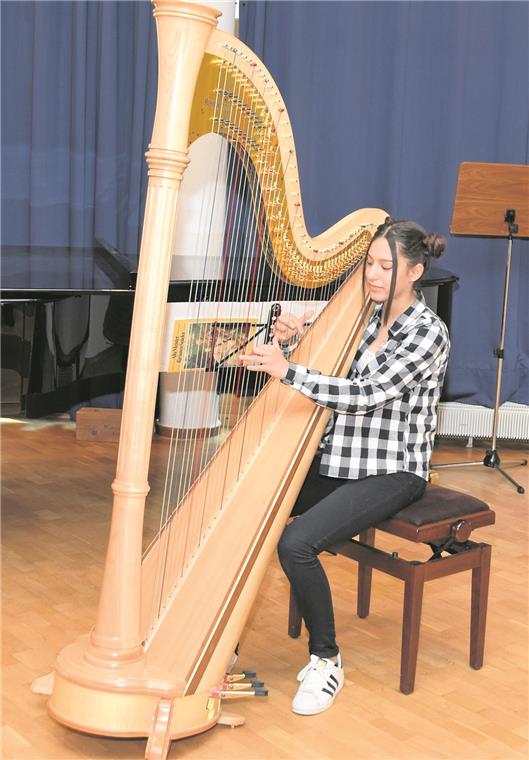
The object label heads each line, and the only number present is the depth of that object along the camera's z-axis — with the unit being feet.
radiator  16.46
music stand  13.66
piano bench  8.03
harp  6.06
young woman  7.83
